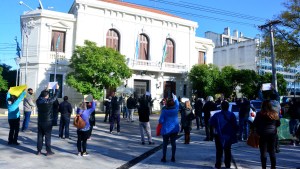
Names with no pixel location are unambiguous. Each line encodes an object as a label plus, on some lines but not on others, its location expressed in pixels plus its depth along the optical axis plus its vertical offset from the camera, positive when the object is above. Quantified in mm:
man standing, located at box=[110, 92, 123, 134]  11883 -571
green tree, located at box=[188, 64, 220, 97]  30062 +2020
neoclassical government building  26984 +5804
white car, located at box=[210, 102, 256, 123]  13284 -516
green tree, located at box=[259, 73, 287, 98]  42406 +2130
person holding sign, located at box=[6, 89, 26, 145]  8727 -620
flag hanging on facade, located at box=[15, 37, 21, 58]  27547 +4157
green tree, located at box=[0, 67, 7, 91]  31884 +1129
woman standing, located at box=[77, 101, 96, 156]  7680 -958
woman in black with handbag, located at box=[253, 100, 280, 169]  6162 -728
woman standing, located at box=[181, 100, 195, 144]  9984 -804
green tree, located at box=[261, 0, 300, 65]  21516 +4829
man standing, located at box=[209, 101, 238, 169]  6422 -801
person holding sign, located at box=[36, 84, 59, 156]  7637 -674
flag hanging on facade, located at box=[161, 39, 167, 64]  31562 +4791
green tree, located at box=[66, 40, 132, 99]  23625 +2242
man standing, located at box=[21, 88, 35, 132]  11141 -425
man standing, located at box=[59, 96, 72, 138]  10453 -675
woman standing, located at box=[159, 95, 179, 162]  7320 -705
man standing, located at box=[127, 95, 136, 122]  16734 -612
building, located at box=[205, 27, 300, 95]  54031 +9076
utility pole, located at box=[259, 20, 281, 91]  20295 +3960
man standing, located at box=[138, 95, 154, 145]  9492 -609
